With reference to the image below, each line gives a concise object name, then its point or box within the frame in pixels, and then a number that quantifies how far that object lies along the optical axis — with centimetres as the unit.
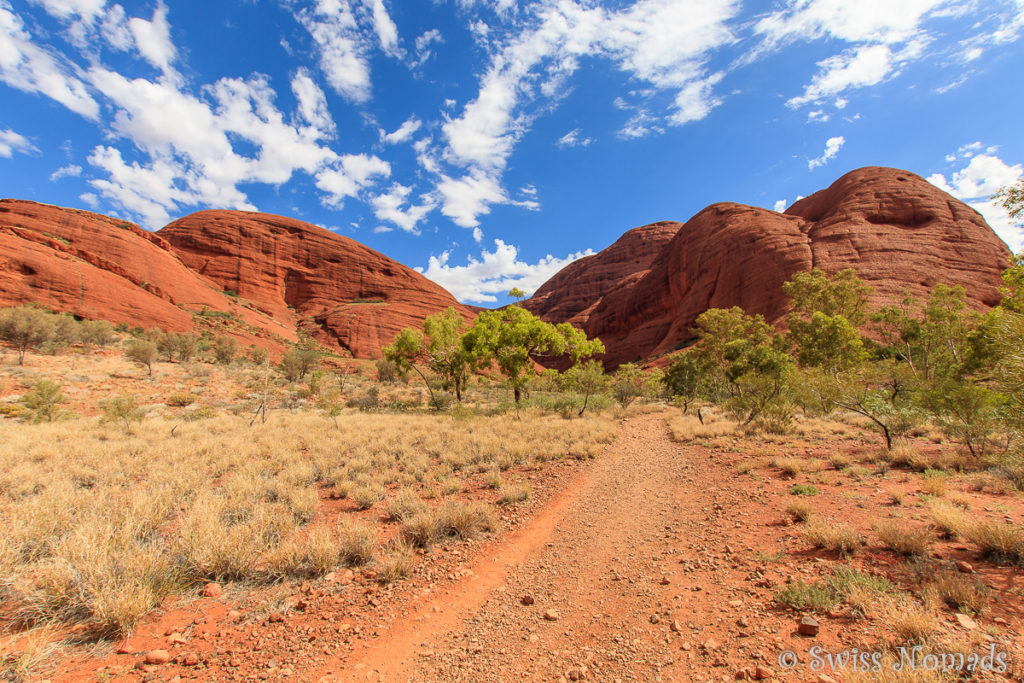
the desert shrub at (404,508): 579
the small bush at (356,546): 457
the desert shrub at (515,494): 662
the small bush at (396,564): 428
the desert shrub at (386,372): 3127
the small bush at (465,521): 539
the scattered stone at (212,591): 384
